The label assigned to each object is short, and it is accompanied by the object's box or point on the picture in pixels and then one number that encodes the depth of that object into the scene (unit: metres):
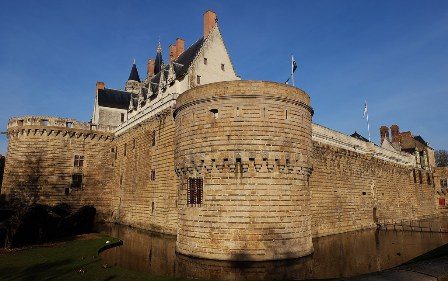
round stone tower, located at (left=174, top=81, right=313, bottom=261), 16.44
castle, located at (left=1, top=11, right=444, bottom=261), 16.91
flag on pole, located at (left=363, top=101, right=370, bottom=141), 39.84
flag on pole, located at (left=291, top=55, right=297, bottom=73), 25.13
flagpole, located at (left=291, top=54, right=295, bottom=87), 24.72
